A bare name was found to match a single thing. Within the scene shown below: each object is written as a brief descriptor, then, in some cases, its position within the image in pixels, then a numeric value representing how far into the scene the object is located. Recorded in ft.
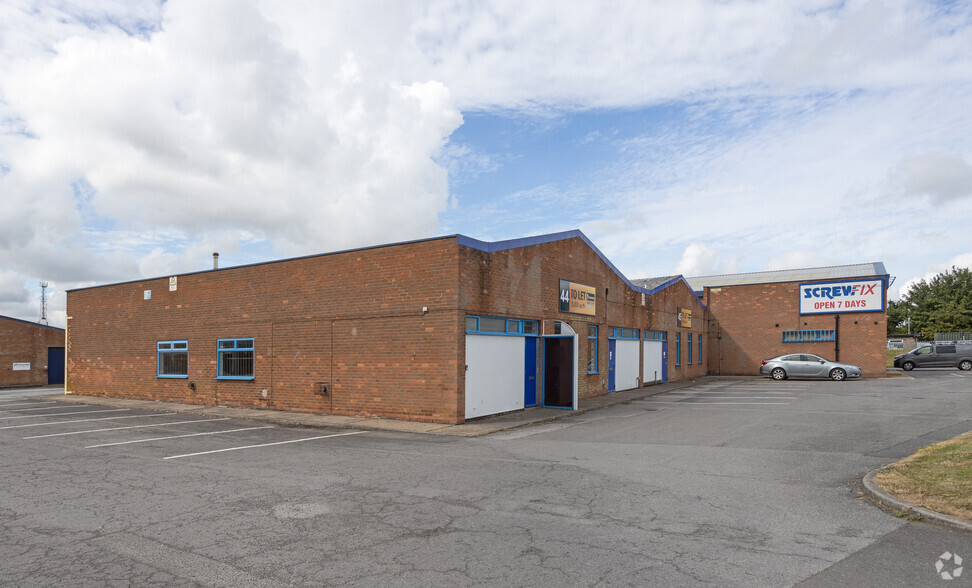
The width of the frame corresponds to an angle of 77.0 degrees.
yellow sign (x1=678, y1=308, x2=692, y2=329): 105.50
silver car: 98.78
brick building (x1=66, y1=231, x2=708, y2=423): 51.39
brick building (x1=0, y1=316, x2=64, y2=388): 122.01
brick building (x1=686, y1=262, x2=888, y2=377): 107.76
